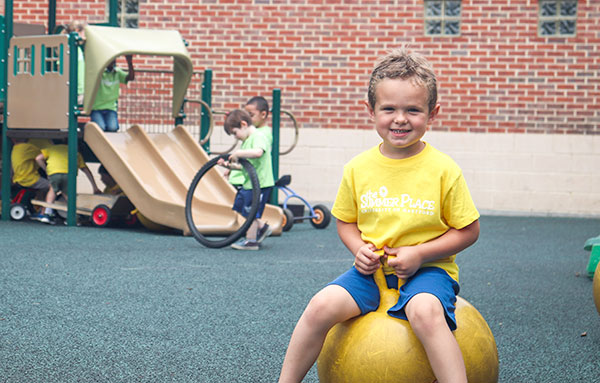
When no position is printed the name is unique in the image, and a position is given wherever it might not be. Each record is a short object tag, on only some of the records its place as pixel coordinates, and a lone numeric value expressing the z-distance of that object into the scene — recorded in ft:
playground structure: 28.45
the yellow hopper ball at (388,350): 8.59
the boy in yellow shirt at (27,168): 30.89
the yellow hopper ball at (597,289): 13.99
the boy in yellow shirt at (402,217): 8.97
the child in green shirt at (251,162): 24.76
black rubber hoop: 24.18
